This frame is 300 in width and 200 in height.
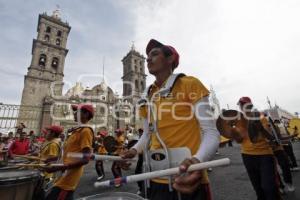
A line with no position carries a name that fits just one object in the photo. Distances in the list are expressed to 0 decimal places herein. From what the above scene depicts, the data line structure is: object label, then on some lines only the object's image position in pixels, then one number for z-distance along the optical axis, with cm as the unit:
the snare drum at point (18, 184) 182
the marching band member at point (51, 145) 377
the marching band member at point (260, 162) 272
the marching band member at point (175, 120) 128
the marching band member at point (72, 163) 242
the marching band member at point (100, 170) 690
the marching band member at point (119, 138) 639
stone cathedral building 2756
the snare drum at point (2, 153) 666
